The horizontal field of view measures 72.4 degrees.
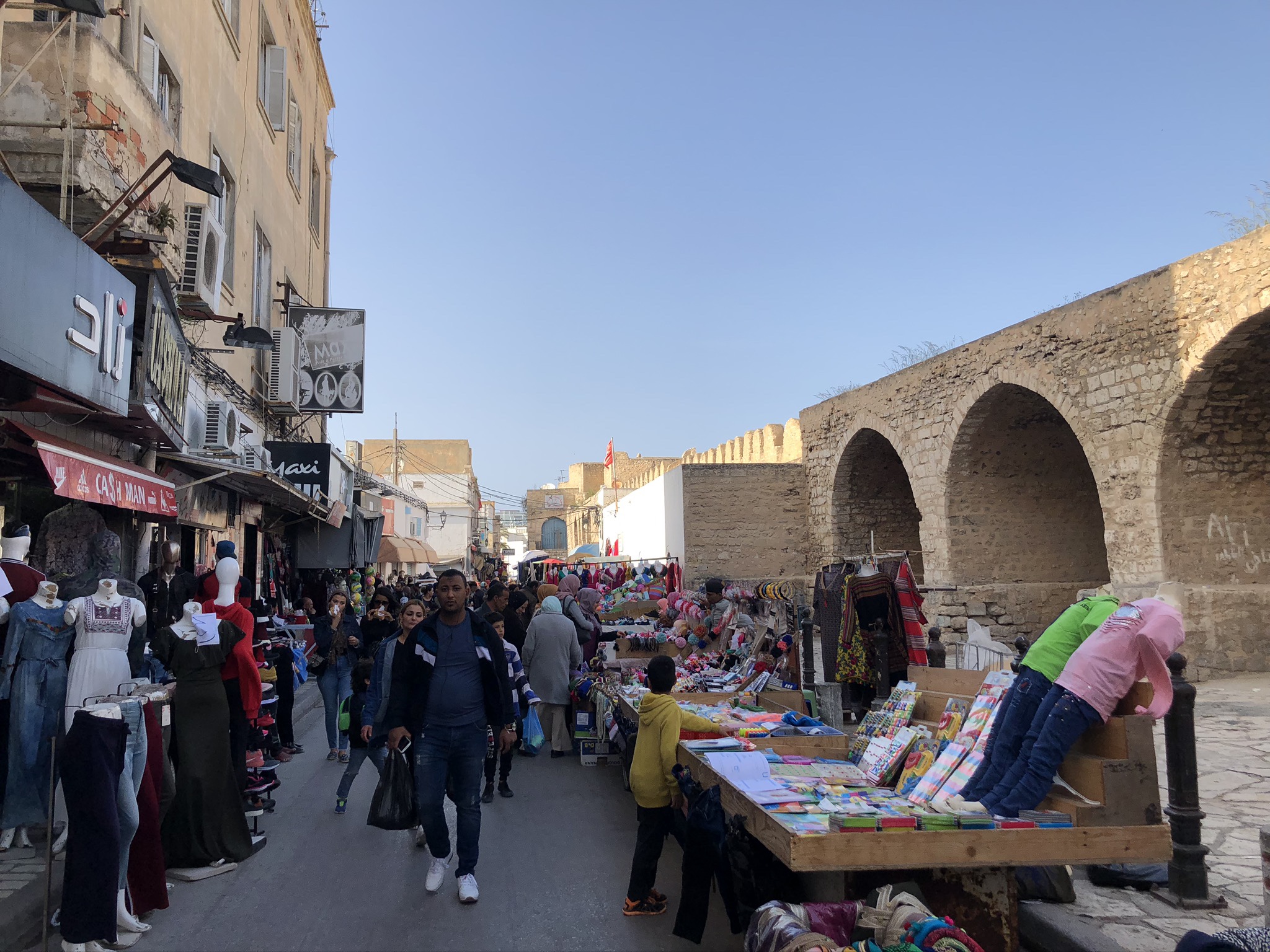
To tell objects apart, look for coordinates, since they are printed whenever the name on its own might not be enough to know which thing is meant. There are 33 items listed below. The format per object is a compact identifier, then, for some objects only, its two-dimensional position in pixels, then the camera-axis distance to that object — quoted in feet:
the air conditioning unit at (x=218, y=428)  33.17
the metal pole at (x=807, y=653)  26.50
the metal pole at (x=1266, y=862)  9.30
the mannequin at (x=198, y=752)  15.75
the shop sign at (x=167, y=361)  24.47
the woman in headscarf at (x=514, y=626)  29.07
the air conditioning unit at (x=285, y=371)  46.47
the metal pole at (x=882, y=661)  24.79
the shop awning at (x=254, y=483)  29.25
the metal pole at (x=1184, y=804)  12.67
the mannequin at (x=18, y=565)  17.24
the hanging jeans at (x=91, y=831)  11.99
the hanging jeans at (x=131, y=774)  12.96
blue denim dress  15.84
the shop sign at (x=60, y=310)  16.65
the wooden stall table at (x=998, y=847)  11.20
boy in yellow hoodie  13.57
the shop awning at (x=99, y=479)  18.01
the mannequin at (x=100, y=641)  15.48
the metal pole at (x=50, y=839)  12.10
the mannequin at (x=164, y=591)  21.07
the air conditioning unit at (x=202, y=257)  29.96
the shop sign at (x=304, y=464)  44.04
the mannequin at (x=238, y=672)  17.13
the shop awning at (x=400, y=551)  81.97
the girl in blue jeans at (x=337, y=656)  23.67
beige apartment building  22.93
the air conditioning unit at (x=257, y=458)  36.09
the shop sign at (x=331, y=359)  48.34
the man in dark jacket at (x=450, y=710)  14.82
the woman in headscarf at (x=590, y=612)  31.12
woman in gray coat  25.89
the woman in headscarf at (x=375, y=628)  23.59
